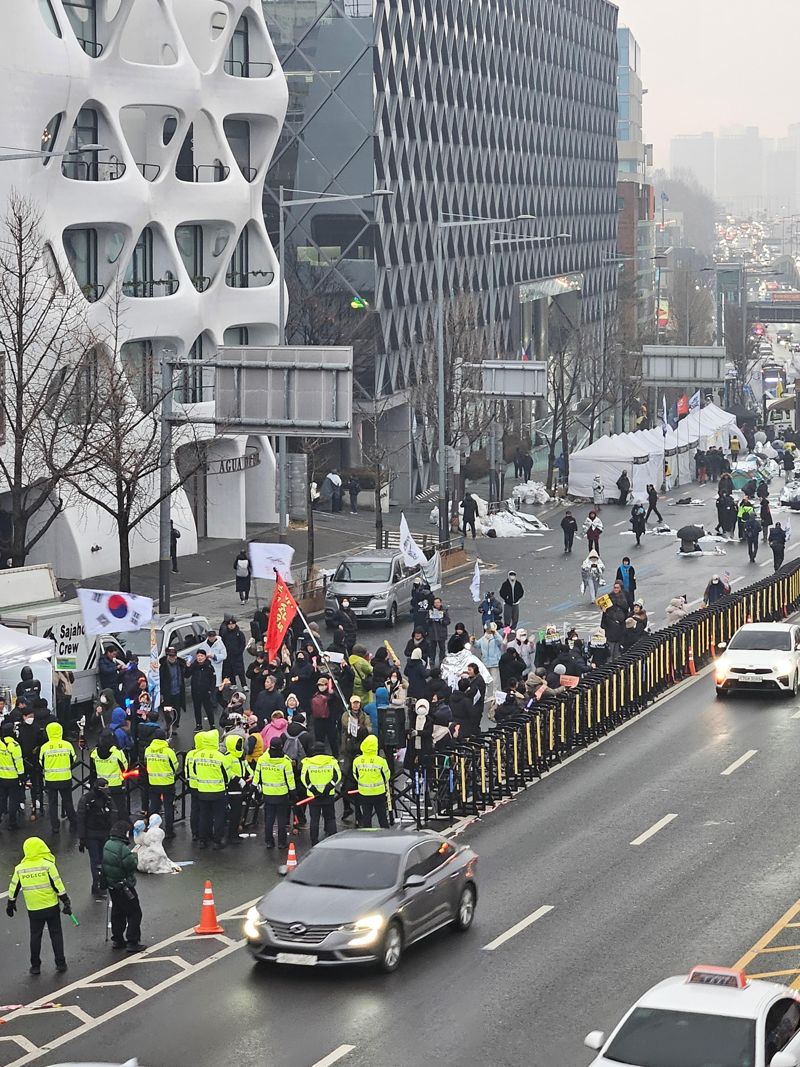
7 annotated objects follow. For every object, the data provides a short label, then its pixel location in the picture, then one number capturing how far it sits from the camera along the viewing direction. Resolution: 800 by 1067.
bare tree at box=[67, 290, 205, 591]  40.03
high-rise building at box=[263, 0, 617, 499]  80.00
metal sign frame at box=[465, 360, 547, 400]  62.62
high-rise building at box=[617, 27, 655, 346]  155.50
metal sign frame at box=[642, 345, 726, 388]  77.00
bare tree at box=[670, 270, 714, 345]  151.12
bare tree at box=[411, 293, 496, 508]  66.75
